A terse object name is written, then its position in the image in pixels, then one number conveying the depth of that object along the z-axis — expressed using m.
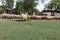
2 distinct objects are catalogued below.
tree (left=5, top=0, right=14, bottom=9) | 19.95
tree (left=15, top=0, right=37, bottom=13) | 18.01
